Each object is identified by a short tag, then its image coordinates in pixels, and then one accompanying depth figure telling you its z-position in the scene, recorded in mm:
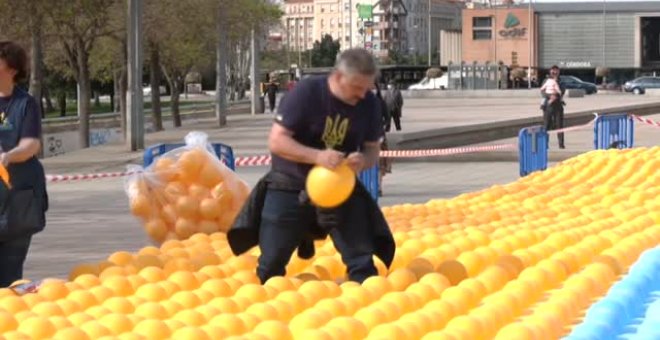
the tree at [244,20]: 51188
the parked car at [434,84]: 91800
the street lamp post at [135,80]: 29984
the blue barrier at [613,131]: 22156
